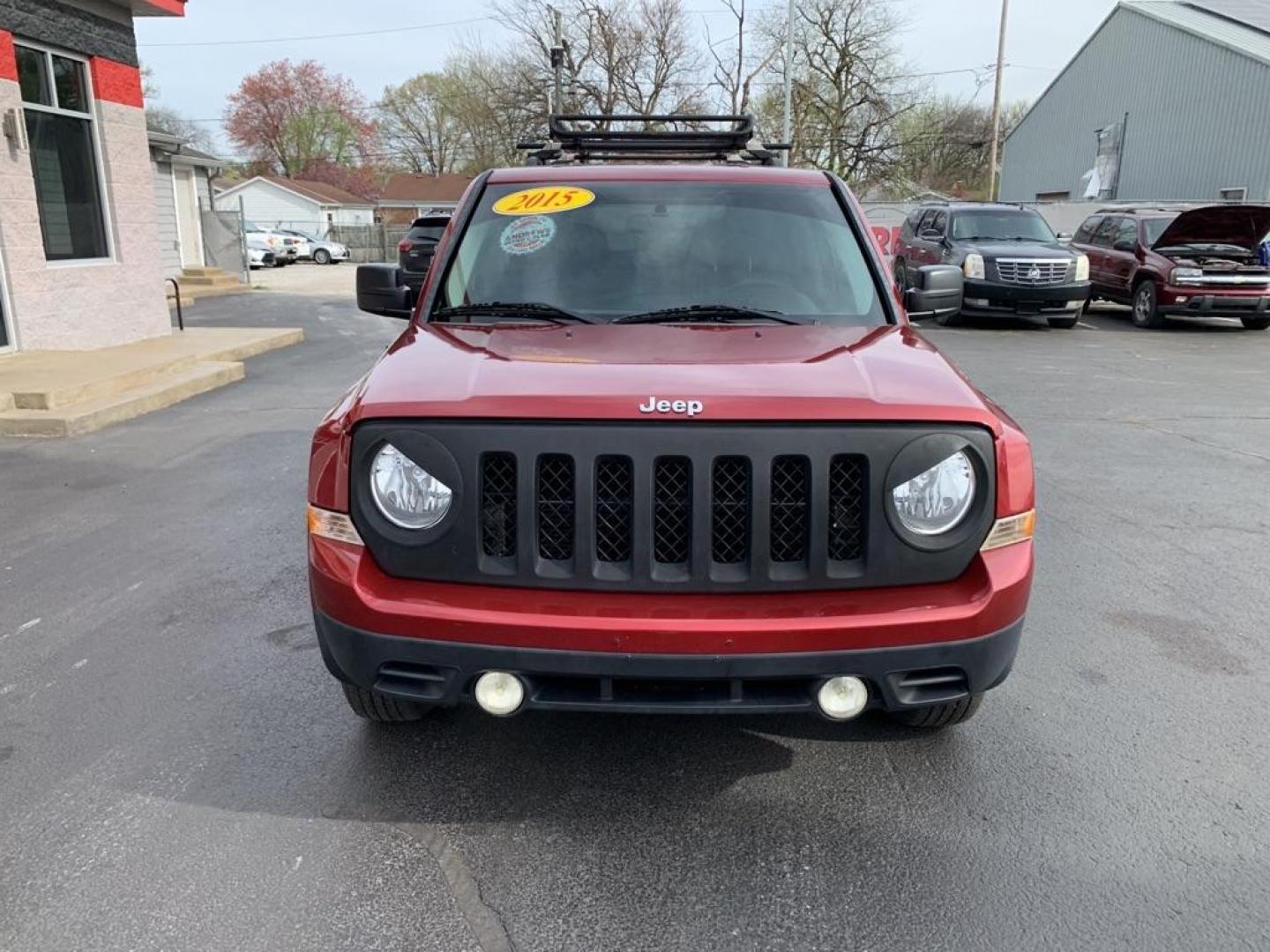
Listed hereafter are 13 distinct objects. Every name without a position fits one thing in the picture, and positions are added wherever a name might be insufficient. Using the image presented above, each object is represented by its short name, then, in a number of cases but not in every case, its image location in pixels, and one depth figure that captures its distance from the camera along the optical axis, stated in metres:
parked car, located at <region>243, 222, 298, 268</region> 39.75
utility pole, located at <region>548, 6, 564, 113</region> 23.79
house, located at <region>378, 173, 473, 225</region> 63.47
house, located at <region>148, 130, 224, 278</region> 20.73
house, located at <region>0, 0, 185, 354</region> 10.09
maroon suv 14.85
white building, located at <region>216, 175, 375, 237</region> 61.97
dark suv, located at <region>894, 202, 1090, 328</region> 14.63
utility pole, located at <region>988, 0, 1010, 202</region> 35.66
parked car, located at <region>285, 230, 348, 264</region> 43.59
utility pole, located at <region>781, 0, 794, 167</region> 30.13
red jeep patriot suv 2.36
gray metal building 24.84
